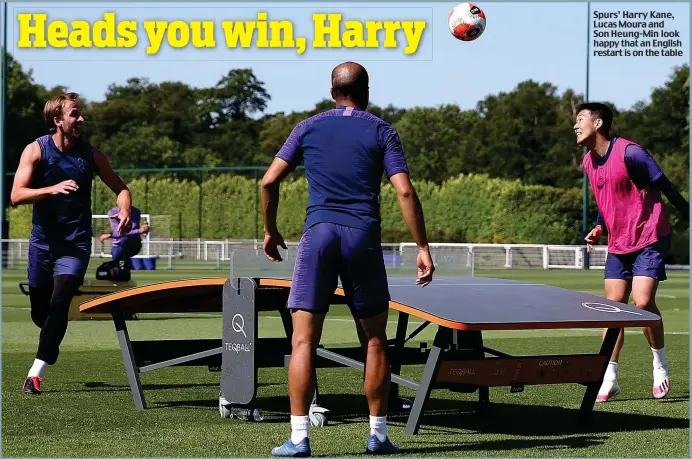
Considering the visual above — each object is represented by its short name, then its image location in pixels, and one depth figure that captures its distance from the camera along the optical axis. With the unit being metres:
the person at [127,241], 21.11
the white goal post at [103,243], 48.78
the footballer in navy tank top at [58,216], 10.34
